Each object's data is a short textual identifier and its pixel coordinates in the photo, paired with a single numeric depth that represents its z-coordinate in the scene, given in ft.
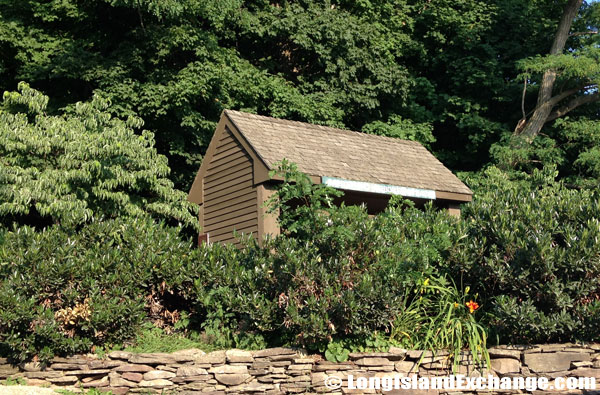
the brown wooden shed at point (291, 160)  42.91
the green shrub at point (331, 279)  27.07
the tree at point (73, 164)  42.04
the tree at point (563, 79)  69.92
